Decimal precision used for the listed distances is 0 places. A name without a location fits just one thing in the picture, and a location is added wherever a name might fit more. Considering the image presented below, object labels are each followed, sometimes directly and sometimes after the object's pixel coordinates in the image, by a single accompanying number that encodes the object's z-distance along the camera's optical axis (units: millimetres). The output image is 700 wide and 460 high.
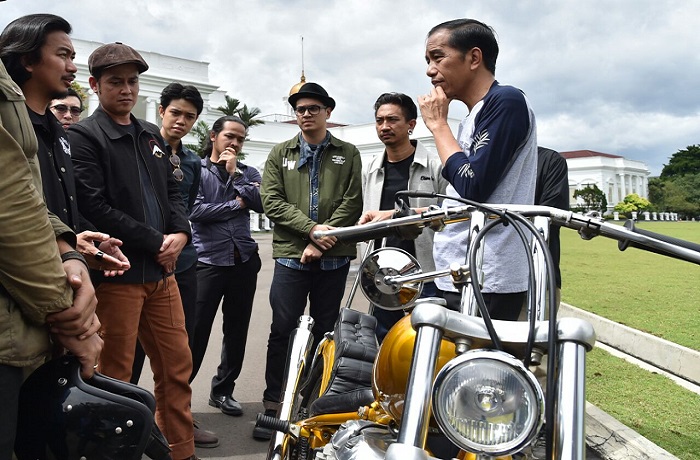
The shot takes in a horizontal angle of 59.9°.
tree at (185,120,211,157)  38672
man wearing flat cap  2885
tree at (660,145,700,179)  89250
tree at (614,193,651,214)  72031
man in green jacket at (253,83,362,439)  3896
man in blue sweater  2168
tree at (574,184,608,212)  64125
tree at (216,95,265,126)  40719
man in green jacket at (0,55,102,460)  1455
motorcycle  1160
